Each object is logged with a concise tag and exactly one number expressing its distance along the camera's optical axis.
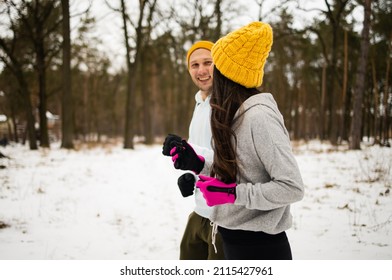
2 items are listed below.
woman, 1.21
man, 1.86
